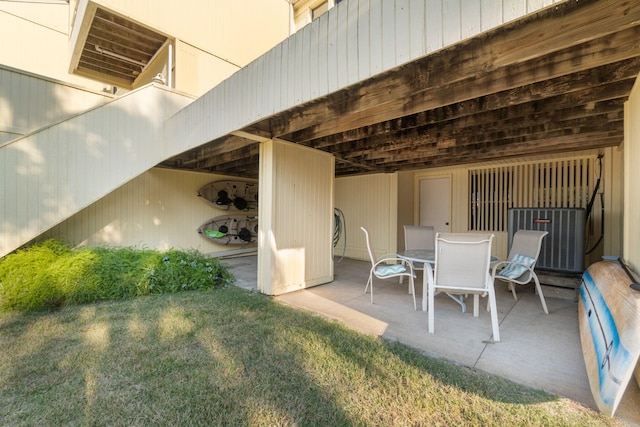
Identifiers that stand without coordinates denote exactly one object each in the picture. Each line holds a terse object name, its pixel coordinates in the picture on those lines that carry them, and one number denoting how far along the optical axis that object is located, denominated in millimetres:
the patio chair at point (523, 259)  3119
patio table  3080
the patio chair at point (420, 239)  4430
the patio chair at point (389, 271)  3355
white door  6297
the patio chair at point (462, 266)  2480
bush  3240
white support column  3846
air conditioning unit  3664
